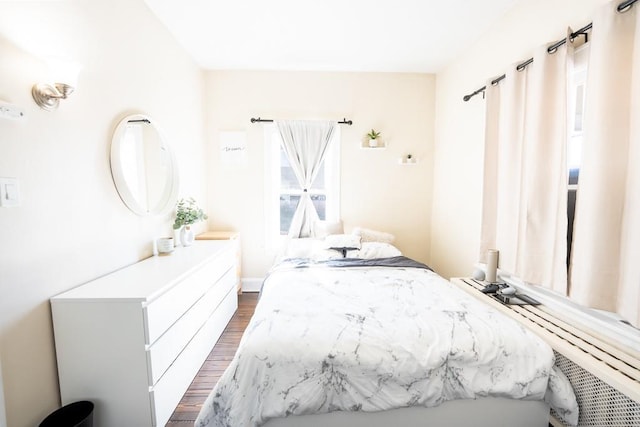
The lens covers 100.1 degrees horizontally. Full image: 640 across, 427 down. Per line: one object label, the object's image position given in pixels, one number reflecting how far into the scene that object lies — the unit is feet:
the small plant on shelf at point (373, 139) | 10.51
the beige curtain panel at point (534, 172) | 5.06
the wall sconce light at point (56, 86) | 4.05
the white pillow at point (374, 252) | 8.93
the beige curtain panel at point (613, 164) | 3.84
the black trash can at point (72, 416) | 4.00
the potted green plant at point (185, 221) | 7.98
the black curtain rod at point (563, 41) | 3.88
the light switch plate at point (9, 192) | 3.60
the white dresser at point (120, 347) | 4.26
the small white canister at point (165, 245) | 7.09
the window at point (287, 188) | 10.98
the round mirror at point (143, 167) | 5.67
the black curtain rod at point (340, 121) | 10.57
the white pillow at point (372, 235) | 10.06
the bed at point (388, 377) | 4.01
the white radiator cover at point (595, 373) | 3.46
